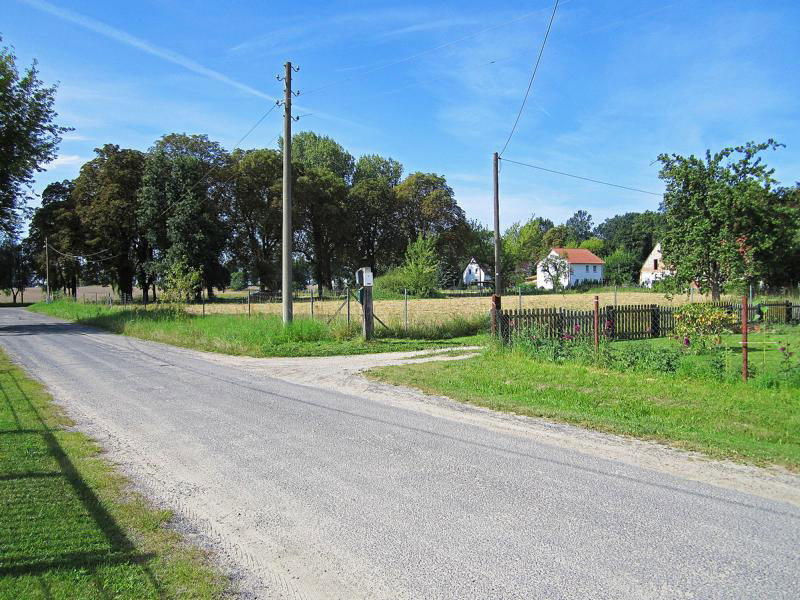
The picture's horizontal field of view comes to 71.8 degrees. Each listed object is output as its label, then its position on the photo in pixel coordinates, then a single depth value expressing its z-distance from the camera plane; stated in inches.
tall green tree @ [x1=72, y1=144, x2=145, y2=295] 2155.5
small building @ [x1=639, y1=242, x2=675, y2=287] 3469.5
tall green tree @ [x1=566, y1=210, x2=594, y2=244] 6984.7
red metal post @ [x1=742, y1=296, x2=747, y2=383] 386.9
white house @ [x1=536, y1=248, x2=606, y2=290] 3735.5
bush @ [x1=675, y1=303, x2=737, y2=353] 459.5
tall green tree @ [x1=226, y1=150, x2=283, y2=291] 2402.8
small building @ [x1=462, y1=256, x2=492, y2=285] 4510.3
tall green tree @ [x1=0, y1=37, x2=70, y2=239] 1211.9
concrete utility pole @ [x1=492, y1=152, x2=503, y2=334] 739.4
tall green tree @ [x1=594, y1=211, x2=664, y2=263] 3735.2
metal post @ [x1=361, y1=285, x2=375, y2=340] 773.3
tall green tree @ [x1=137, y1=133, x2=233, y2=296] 2053.4
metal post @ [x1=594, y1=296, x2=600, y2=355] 511.4
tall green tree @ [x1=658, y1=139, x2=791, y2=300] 1015.0
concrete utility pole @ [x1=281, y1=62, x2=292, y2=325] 797.9
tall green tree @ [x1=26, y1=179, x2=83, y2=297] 2309.3
